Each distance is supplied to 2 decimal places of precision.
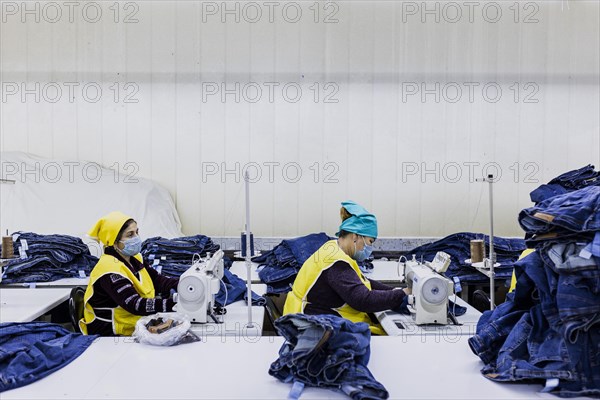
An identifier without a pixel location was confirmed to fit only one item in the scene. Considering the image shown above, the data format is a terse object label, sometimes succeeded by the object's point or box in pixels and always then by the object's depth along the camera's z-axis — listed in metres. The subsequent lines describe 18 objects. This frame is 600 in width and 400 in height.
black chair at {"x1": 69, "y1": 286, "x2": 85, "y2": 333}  2.49
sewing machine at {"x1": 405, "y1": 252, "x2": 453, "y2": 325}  2.25
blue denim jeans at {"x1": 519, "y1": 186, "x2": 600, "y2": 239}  1.44
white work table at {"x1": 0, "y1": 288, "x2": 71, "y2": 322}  2.36
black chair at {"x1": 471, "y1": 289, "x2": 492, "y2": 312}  2.90
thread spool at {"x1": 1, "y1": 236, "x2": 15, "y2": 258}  2.84
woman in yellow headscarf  2.30
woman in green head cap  2.31
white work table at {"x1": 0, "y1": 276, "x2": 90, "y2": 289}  3.03
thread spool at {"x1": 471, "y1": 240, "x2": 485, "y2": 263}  2.75
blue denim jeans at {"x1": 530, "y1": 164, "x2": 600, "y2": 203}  2.88
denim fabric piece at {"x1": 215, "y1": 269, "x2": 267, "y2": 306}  2.70
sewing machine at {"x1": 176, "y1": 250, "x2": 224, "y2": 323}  2.22
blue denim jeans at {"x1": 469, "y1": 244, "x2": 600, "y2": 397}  1.41
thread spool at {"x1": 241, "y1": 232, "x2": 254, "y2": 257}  3.51
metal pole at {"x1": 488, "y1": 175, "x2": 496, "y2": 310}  2.30
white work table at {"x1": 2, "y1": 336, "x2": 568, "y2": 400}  1.53
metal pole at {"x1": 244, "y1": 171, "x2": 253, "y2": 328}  2.21
